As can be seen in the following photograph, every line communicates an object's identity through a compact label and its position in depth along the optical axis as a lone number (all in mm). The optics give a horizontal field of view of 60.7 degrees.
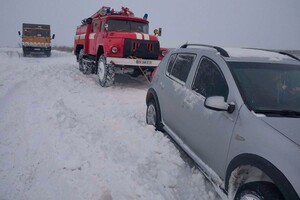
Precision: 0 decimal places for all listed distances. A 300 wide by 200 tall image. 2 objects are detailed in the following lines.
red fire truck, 9734
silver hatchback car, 2324
